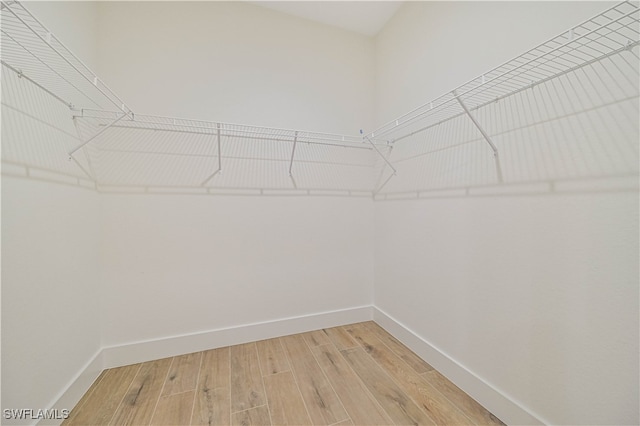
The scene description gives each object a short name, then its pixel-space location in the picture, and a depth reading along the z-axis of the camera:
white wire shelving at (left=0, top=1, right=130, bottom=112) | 0.92
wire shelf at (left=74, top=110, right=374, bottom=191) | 1.53
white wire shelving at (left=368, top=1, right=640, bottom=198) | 0.82
